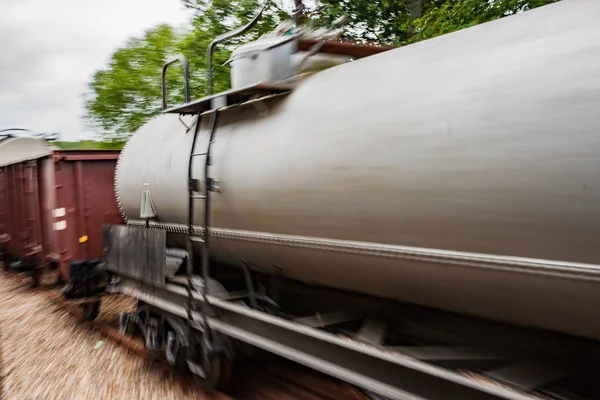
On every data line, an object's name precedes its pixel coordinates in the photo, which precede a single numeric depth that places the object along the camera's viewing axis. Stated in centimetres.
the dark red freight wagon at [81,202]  633
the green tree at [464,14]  780
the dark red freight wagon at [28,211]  732
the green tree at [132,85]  1733
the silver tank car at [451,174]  191
